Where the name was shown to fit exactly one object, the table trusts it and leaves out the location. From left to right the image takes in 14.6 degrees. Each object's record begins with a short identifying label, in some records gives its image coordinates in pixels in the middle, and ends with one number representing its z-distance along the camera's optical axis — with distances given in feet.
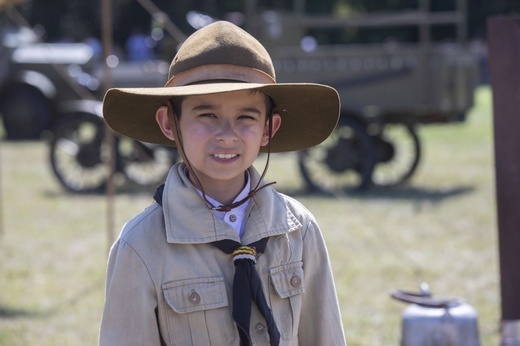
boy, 13.96
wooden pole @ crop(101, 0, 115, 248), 44.50
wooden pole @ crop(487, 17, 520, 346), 24.72
